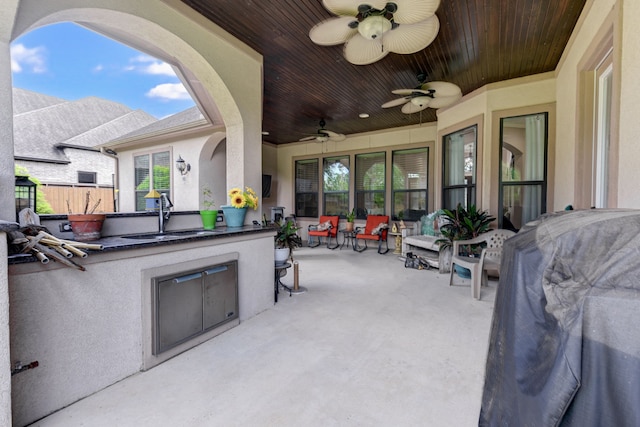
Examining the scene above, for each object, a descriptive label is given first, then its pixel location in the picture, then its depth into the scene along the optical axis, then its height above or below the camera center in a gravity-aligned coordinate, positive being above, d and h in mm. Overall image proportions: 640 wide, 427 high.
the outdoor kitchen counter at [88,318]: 1550 -679
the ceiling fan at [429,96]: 3822 +1573
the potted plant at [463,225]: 4391 -270
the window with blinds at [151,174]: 7242 +841
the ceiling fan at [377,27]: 2258 +1581
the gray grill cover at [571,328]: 657 -313
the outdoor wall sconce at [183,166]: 6656 +942
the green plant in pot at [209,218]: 3096 -124
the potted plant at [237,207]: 3162 -4
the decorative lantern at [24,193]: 1875 +88
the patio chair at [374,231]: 6867 -601
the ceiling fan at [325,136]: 6280 +1592
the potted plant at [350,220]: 7754 -353
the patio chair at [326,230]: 7812 -639
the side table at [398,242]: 6831 -841
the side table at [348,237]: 7371 -795
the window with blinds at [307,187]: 8789 +598
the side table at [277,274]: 3542 -869
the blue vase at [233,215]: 3221 -95
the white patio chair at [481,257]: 3690 -696
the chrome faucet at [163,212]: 2682 -53
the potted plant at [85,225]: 1990 -134
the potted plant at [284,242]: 3623 -465
